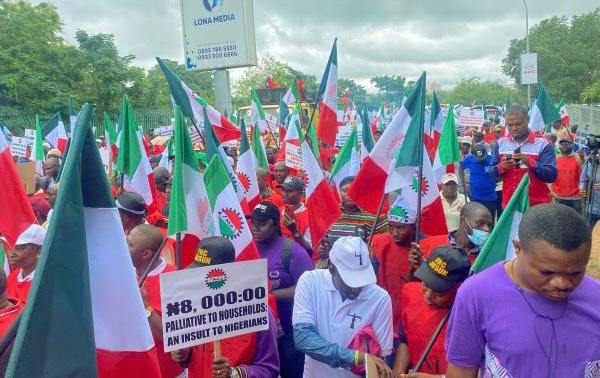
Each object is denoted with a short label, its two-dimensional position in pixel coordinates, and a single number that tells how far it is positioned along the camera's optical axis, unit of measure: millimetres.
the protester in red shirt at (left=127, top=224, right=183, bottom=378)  3438
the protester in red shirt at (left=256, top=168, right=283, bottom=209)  6388
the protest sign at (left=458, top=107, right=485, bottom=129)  16258
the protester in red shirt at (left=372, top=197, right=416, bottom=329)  4020
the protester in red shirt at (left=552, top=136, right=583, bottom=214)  8641
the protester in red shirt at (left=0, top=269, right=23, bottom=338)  2938
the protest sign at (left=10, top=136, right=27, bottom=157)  10312
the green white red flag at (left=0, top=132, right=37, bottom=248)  4207
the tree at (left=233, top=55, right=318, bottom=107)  50775
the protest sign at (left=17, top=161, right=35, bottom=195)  6192
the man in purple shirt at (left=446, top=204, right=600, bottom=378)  1842
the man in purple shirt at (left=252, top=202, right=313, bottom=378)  3969
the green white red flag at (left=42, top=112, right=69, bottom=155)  11602
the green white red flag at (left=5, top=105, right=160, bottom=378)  1443
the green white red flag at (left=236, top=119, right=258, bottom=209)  5762
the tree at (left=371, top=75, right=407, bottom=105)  118900
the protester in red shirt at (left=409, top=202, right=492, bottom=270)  3836
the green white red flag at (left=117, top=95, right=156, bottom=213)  5812
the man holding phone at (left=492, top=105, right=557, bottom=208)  5914
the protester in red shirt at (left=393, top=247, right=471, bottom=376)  2986
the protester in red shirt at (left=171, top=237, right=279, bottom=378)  2996
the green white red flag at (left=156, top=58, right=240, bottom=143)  6137
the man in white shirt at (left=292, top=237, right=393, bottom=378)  3021
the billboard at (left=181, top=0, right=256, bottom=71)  19109
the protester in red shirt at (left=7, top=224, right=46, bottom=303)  3969
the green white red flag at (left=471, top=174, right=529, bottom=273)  3051
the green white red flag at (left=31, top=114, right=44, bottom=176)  9367
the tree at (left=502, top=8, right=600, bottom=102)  48750
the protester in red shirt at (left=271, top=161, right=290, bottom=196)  7770
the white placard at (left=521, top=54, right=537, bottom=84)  28094
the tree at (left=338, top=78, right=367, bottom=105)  111562
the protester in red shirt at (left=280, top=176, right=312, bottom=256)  5387
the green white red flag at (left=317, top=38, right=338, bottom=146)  7594
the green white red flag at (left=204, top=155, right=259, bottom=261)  3914
